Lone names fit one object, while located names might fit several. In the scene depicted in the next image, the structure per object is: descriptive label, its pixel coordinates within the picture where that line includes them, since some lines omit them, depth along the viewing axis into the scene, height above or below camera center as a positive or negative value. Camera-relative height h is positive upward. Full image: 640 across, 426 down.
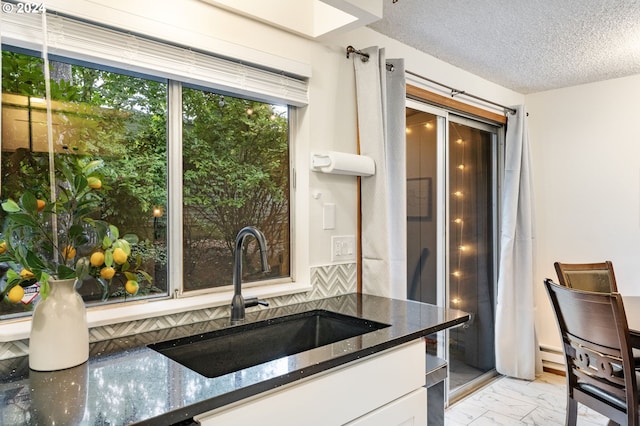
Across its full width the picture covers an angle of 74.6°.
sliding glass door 2.88 -0.17
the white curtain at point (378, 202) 2.15 +0.02
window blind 1.25 +0.54
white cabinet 1.05 -0.56
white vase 1.08 -0.33
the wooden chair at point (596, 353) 1.81 -0.70
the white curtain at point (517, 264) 3.37 -0.48
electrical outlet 2.13 -0.22
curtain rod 2.16 +0.79
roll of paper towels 1.96 +0.20
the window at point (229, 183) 1.75 +0.11
